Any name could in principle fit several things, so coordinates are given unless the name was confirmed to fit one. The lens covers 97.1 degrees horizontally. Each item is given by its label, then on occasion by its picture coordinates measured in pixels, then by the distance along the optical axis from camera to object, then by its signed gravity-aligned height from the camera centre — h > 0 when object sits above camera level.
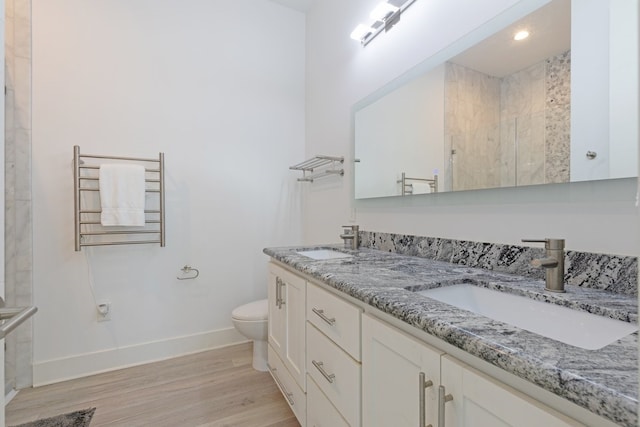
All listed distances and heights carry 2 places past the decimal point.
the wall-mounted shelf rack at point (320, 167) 2.09 +0.38
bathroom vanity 0.40 -0.28
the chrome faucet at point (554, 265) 0.80 -0.14
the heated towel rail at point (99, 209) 1.80 +0.03
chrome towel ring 2.17 -0.45
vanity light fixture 1.56 +1.14
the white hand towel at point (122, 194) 1.85 +0.12
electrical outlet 1.92 -0.67
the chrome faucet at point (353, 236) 1.80 -0.15
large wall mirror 0.78 +0.40
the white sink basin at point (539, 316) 0.64 -0.28
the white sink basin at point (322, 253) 1.69 -0.25
